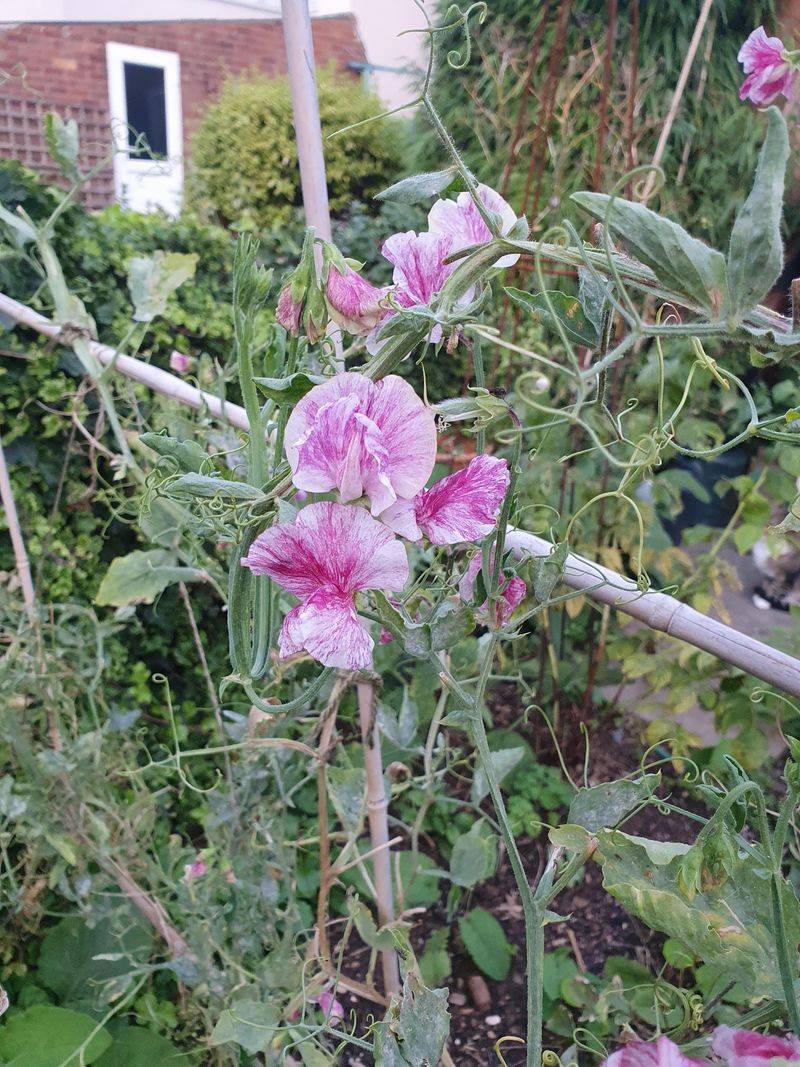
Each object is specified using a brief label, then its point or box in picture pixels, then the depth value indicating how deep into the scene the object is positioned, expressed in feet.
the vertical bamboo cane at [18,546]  4.40
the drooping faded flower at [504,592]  1.87
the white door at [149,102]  31.04
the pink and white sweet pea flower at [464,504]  1.50
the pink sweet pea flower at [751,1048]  1.51
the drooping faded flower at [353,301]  1.66
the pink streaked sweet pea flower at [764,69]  2.16
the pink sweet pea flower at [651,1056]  1.59
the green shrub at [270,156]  21.17
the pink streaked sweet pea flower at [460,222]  1.72
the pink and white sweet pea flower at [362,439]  1.36
